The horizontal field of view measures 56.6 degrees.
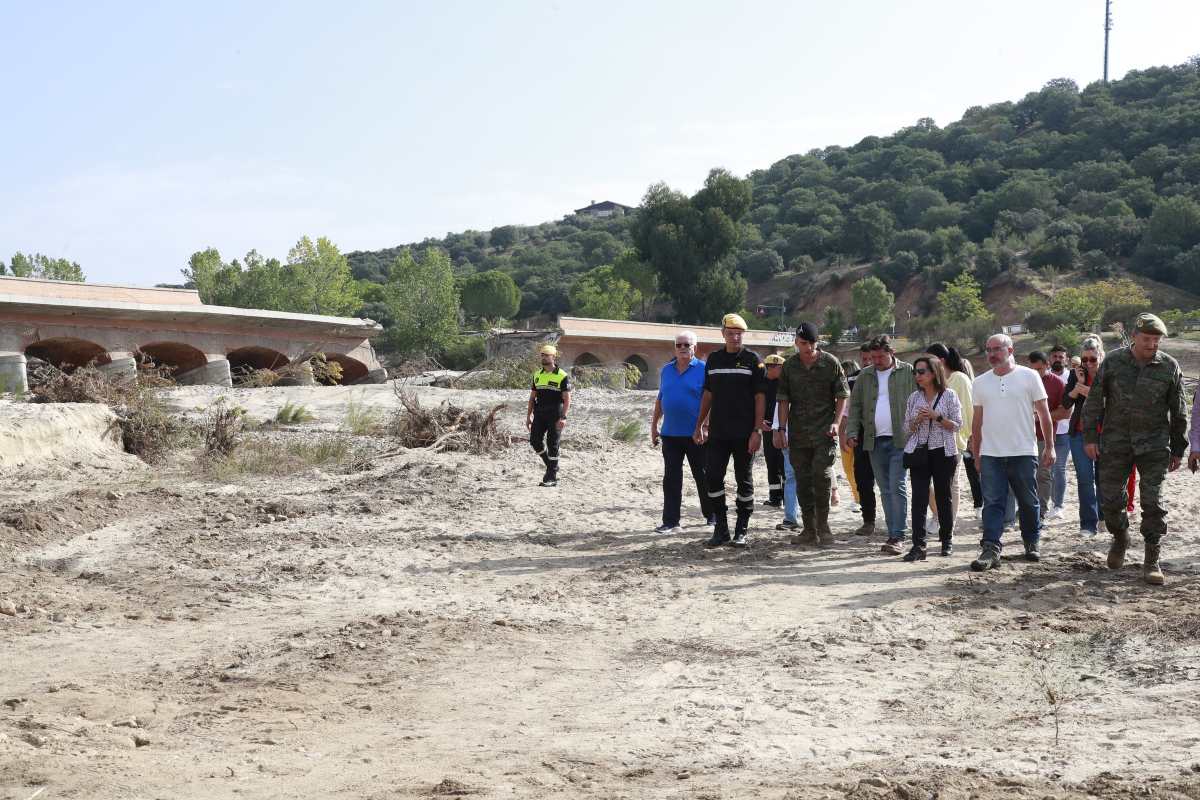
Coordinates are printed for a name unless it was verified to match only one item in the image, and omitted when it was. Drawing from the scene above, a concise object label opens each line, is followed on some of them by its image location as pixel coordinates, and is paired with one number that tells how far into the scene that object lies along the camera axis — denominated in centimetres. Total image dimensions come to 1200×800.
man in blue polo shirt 946
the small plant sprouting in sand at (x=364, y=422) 1762
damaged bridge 3048
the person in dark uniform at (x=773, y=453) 966
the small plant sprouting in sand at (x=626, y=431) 1816
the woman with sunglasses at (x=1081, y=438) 951
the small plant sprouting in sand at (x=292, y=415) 1914
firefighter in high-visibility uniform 1252
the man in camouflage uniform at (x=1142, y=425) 744
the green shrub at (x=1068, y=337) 5256
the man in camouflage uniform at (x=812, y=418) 895
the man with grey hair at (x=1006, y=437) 805
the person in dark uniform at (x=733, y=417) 889
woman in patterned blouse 840
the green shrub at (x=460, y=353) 6712
